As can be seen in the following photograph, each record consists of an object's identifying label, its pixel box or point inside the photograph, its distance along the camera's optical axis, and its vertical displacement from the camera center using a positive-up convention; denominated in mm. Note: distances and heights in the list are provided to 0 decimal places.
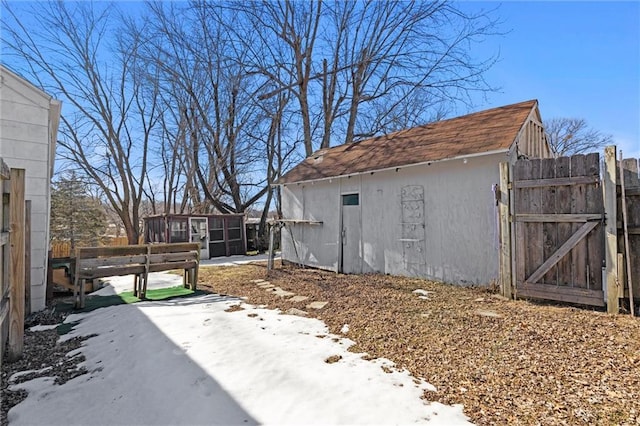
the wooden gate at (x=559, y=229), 4961 -82
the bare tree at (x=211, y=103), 17797 +7023
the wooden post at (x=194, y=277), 7465 -1033
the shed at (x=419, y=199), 6680 +656
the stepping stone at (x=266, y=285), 7781 -1305
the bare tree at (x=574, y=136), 22938 +6007
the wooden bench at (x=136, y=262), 6074 -616
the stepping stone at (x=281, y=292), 6757 -1315
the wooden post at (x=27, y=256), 5414 -382
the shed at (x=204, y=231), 14860 -83
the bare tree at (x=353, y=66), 16328 +8366
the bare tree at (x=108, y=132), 18141 +5442
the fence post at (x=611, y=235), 4707 -170
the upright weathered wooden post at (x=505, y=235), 5797 -187
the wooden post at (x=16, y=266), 3729 -371
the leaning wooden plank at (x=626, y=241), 4602 -249
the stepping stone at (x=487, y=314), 4709 -1257
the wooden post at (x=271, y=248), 9344 -536
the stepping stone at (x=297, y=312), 5312 -1336
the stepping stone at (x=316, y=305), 5734 -1323
